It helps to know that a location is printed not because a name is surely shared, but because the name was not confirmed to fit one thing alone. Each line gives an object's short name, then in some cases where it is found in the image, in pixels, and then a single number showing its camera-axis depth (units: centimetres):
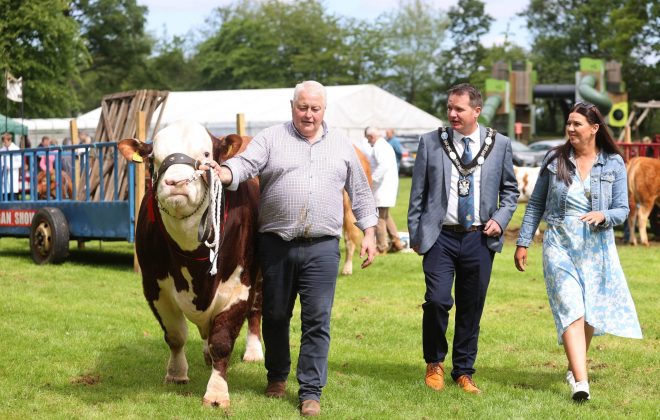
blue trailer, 1320
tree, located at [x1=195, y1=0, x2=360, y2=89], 7375
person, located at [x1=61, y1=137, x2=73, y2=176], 1647
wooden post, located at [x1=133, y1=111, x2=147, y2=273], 1265
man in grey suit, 669
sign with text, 1461
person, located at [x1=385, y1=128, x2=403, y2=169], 2234
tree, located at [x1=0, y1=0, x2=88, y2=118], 3325
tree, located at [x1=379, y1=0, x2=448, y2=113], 8181
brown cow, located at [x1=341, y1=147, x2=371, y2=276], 1359
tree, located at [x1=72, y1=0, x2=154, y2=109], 7150
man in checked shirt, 614
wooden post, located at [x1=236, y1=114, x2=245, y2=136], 1410
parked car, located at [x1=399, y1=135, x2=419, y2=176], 4016
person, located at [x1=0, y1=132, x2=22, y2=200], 1537
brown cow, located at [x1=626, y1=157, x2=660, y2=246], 1759
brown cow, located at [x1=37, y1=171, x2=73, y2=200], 1527
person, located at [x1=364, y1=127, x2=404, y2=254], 1574
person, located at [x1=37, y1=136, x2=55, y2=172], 1432
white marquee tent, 3466
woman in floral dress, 657
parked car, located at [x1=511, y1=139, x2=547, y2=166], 3769
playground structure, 4472
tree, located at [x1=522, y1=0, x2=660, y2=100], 5553
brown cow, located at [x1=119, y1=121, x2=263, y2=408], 589
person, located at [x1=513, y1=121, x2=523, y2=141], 4775
